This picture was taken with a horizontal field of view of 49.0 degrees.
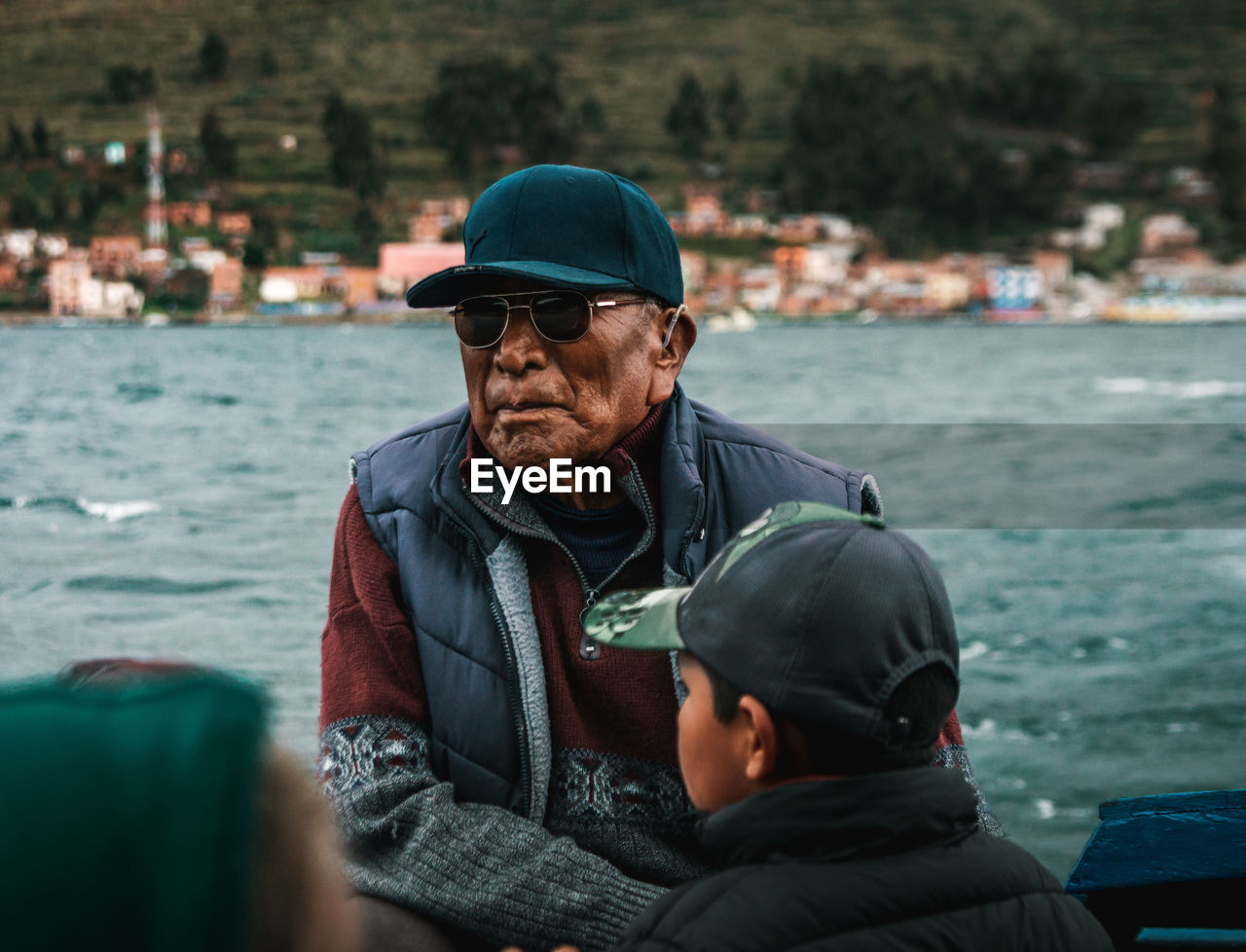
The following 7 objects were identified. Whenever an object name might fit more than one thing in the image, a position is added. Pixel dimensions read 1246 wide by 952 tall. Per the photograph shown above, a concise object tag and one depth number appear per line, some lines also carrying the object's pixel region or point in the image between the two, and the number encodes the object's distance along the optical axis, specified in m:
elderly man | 1.96
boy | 1.42
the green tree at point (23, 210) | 70.88
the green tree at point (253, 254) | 70.38
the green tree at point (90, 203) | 69.00
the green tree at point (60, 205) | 70.38
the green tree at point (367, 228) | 74.62
